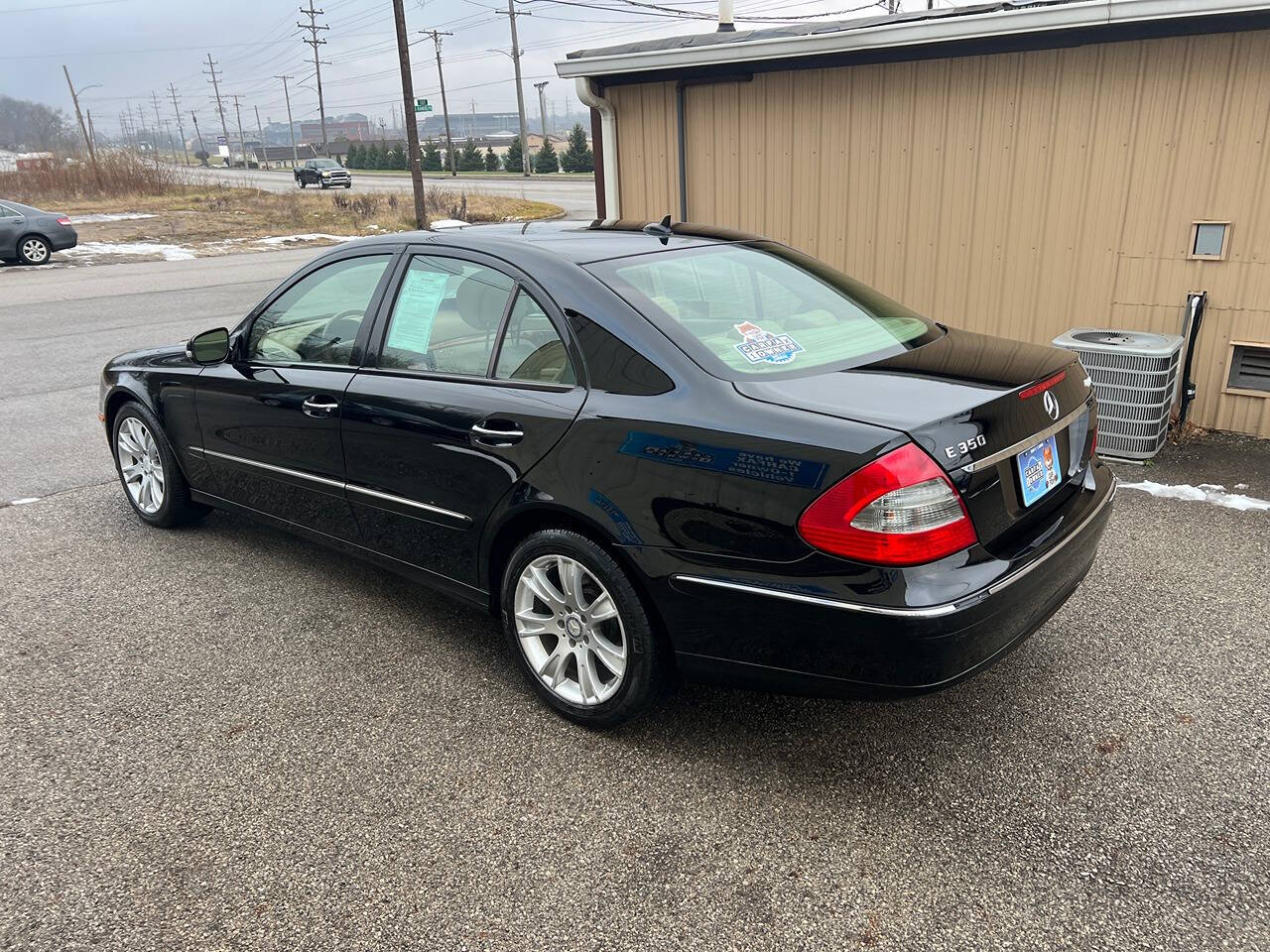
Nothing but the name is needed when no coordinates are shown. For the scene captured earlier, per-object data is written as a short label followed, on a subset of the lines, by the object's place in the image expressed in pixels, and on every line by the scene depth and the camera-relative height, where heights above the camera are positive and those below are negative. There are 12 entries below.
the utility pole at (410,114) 22.16 +0.94
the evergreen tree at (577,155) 58.72 -0.58
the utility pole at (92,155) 35.88 +0.55
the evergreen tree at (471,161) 62.19 -0.64
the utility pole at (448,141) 56.44 +0.61
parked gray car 18.89 -1.21
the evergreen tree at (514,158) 59.53 -0.59
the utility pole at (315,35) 77.19 +9.93
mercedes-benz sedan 2.36 -0.89
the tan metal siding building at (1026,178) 5.42 -0.34
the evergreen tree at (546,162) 58.62 -0.93
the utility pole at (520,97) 54.69 +2.89
